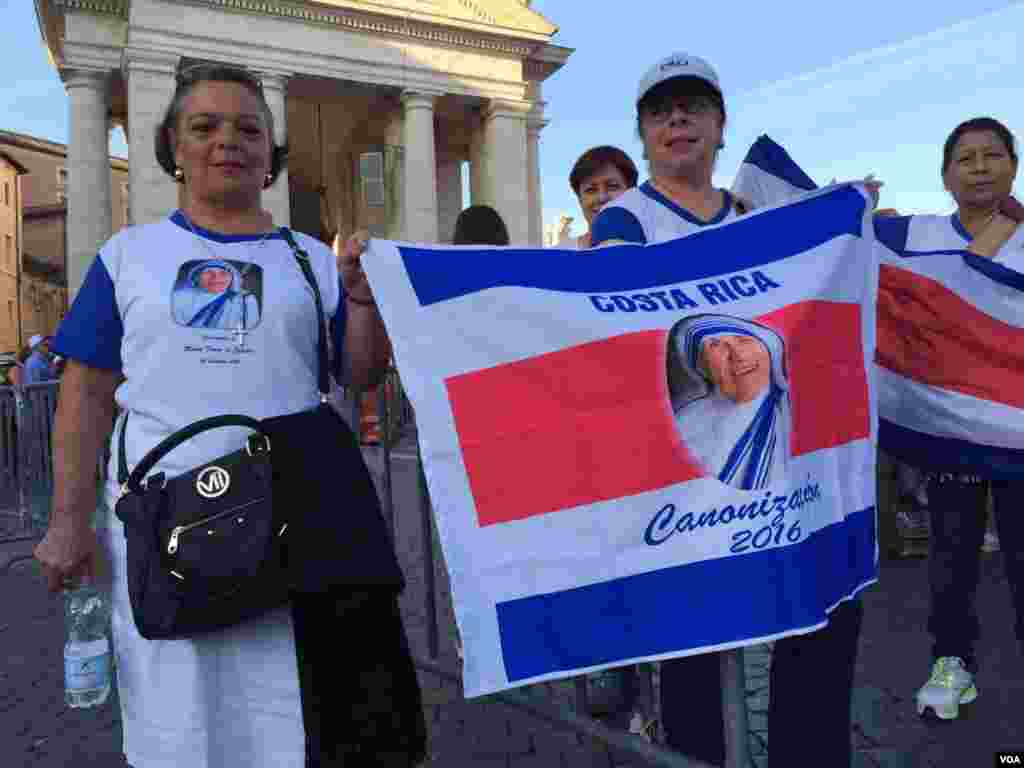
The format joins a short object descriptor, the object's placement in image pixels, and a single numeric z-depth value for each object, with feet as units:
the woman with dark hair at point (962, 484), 10.06
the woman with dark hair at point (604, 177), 14.35
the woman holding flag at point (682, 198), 7.06
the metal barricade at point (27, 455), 23.11
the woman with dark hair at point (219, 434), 5.84
